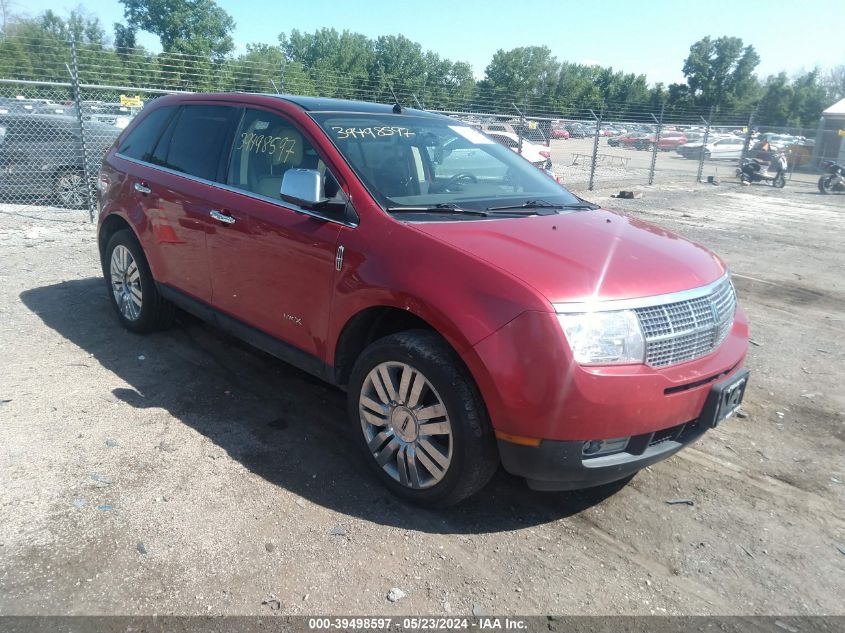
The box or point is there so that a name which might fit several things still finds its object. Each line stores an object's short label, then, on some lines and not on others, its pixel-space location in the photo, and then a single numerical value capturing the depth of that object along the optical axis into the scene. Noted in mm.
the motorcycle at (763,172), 21734
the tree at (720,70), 64188
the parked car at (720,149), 28891
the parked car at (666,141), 30145
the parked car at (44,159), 10172
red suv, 2680
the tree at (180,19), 59406
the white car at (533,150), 15297
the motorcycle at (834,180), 20531
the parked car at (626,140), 30141
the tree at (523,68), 65331
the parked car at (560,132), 24884
